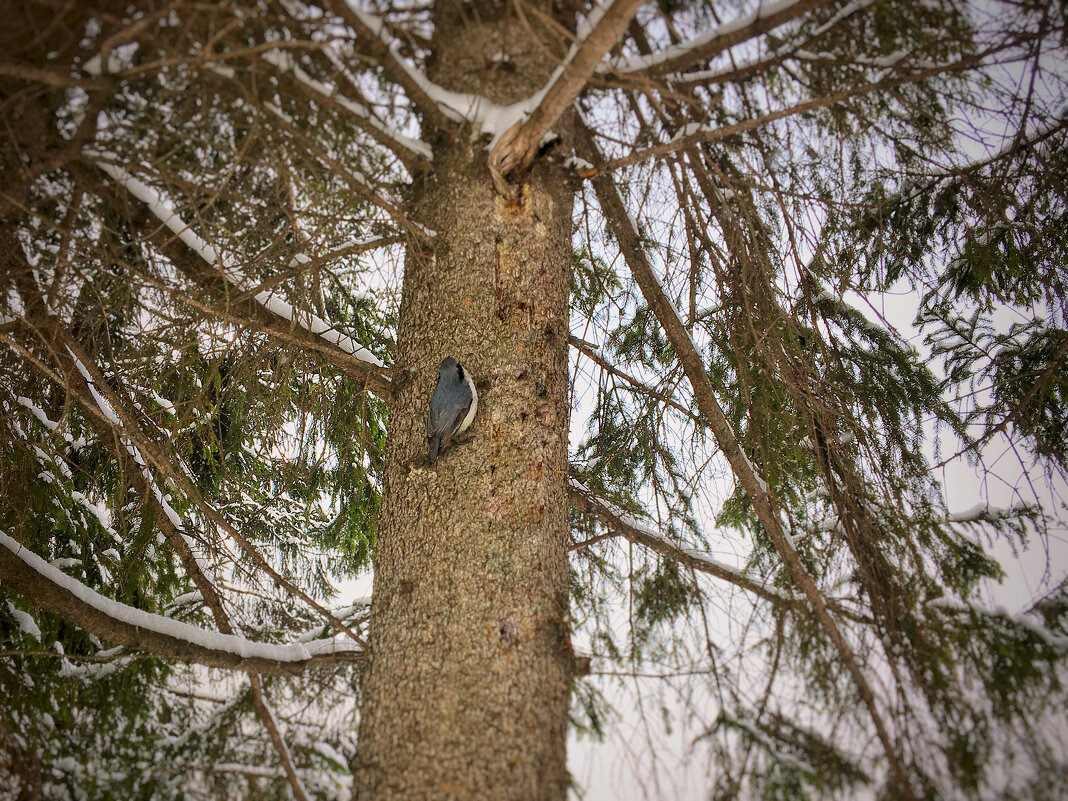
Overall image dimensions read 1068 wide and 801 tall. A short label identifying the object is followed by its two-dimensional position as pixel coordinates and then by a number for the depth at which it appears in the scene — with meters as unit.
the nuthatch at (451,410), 2.04
